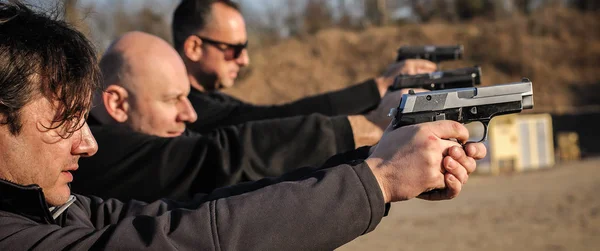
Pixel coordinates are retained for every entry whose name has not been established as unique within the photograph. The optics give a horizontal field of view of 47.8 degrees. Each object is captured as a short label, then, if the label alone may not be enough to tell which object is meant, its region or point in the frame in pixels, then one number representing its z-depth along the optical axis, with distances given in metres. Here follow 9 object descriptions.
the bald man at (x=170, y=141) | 2.52
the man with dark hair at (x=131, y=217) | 1.48
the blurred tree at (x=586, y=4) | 39.00
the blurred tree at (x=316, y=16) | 40.47
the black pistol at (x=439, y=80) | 3.09
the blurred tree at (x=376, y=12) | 40.78
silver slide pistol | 1.88
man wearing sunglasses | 3.47
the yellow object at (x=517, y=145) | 17.77
